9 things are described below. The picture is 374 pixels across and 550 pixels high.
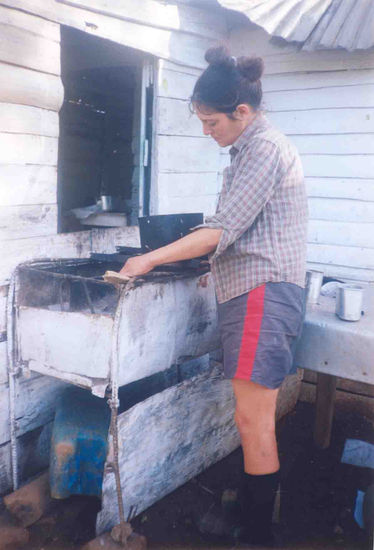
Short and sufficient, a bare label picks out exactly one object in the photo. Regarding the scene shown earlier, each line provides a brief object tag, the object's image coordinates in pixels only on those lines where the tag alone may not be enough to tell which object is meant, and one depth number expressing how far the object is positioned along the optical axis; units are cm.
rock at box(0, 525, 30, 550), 253
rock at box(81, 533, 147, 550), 234
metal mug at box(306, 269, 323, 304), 313
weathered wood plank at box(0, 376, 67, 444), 294
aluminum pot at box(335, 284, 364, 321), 274
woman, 216
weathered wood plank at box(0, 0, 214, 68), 280
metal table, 257
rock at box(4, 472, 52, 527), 270
